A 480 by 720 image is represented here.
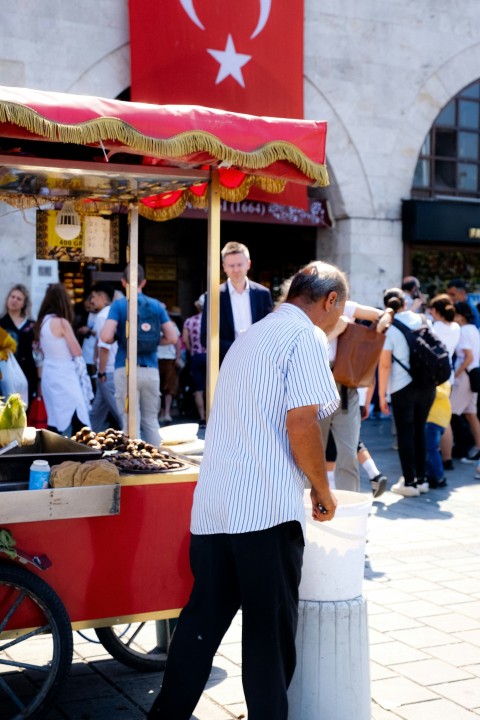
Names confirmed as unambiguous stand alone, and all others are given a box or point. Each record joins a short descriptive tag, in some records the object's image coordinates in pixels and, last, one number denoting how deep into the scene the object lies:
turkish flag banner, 13.02
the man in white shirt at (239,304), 7.27
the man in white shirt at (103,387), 10.14
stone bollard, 3.92
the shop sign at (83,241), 5.52
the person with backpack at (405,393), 8.93
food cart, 3.95
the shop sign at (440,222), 15.72
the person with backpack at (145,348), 7.93
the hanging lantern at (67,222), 5.53
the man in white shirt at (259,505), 3.47
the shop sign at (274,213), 14.69
